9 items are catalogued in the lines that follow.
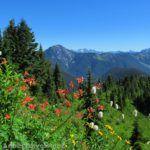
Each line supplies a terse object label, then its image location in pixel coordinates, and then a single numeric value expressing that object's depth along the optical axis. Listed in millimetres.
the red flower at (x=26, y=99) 3275
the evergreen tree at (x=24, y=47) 31465
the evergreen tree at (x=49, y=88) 37274
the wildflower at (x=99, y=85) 3534
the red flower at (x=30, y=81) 3682
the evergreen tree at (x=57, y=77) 44560
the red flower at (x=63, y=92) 3526
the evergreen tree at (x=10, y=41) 27778
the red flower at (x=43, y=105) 3917
